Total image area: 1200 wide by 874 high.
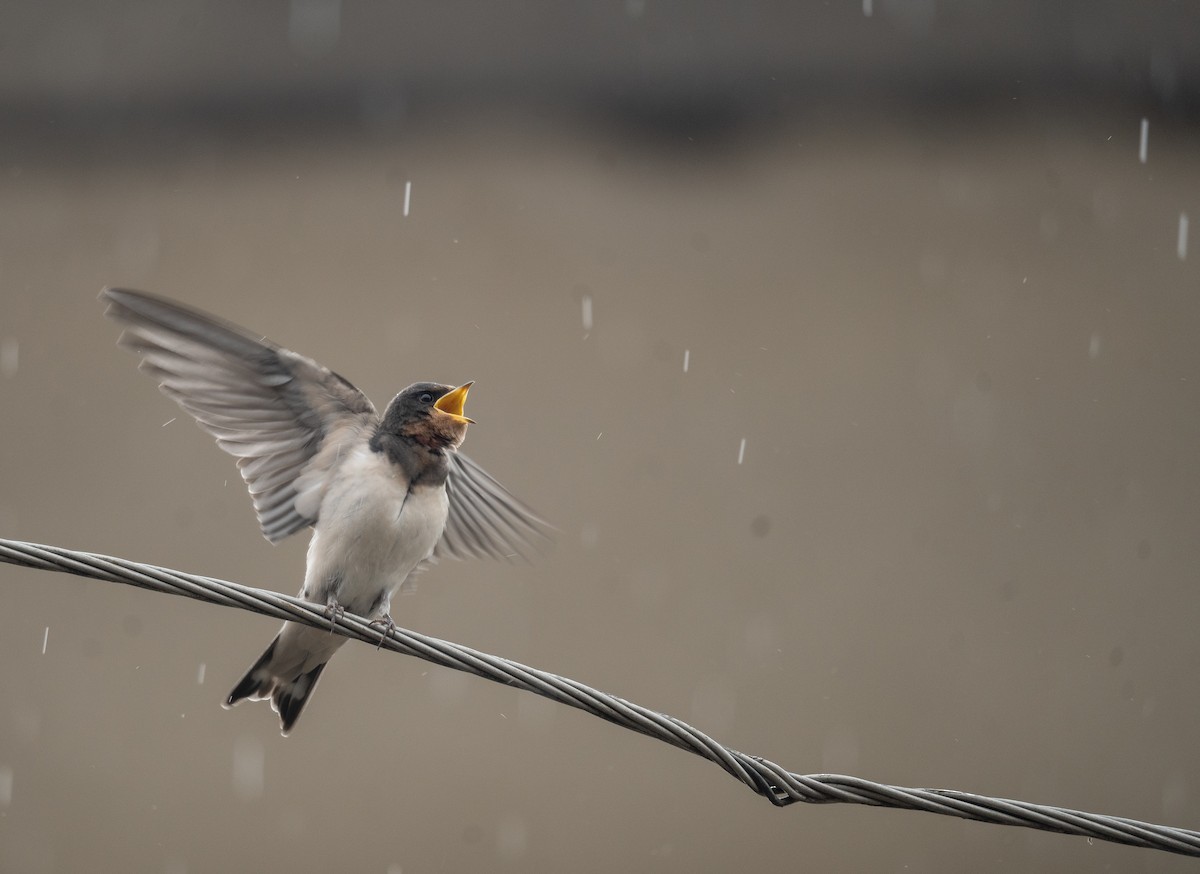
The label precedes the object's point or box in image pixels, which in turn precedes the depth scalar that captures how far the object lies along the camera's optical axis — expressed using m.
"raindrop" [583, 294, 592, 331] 10.05
